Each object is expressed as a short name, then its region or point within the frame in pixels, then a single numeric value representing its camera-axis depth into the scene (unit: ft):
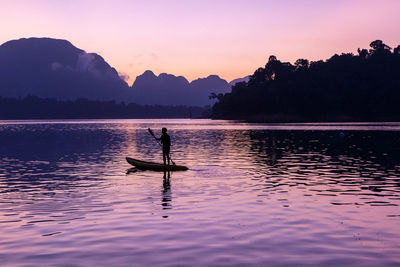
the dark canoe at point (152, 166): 107.04
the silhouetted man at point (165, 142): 107.25
